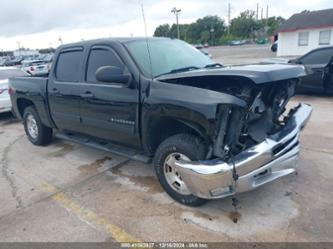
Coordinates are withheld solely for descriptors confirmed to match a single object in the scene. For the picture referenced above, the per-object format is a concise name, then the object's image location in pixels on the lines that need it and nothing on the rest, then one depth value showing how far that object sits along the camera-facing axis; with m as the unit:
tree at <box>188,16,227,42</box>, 91.19
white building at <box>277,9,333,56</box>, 27.70
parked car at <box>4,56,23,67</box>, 32.79
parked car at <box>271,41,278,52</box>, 31.91
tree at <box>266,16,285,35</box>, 77.88
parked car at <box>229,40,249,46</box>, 73.60
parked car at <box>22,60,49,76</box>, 18.40
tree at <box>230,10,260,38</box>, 84.69
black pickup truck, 2.88
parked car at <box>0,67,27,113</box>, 8.34
